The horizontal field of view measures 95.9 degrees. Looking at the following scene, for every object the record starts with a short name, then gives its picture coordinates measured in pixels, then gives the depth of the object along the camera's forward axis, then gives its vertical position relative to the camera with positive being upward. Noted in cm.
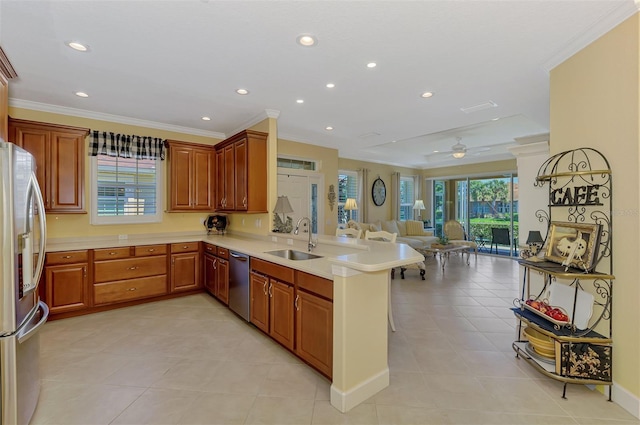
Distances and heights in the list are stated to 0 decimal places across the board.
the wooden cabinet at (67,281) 334 -86
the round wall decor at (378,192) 812 +55
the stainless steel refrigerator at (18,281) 154 -41
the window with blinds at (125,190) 410 +29
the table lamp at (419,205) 876 +18
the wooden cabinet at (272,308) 256 -94
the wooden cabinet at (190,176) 446 +54
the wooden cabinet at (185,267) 418 -84
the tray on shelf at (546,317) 211 -81
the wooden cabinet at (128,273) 365 -85
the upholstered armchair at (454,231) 769 -54
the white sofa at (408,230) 695 -53
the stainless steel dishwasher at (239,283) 325 -87
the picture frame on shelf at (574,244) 203 -24
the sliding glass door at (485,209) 777 +7
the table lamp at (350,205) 662 +13
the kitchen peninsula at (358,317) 196 -76
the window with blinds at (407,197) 919 +46
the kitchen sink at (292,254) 319 -49
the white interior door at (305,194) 555 +33
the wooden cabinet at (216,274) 378 -90
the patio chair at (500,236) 783 -69
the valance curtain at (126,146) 398 +93
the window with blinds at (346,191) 744 +53
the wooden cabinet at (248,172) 394 +54
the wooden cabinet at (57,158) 339 +64
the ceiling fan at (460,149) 587 +133
